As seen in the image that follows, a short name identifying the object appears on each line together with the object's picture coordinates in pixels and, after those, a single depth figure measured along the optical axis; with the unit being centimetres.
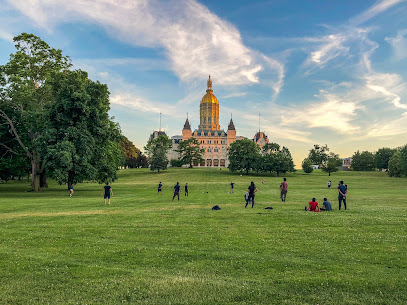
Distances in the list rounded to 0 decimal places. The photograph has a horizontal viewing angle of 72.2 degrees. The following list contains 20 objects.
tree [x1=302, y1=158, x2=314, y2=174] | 10675
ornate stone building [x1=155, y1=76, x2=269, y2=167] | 17100
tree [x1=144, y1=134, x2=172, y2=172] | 10244
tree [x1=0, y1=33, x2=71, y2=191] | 3803
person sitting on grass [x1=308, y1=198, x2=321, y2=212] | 1962
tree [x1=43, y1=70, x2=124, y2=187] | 3312
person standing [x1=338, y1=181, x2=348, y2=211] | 2051
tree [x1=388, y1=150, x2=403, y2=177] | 8710
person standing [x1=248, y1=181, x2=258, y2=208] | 2155
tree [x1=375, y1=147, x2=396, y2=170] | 12481
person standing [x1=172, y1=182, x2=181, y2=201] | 2764
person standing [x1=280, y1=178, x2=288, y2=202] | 2538
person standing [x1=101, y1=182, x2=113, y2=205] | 2409
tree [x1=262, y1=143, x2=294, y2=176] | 9700
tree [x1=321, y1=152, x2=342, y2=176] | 10231
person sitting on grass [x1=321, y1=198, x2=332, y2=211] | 2015
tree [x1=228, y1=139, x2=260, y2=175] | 9831
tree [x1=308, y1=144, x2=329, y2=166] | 13888
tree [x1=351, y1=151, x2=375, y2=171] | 13138
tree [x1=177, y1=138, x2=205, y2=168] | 13458
